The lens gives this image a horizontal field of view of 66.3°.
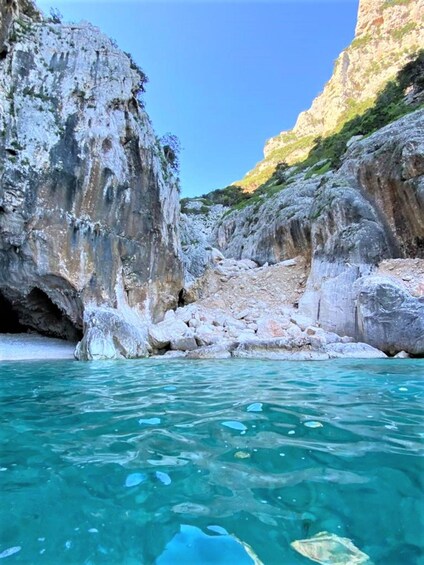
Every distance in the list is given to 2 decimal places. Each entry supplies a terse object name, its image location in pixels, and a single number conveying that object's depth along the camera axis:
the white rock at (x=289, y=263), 20.86
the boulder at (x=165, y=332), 13.32
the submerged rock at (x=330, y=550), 1.54
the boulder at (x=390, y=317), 11.63
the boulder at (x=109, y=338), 11.38
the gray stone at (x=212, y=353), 11.45
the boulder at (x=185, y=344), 12.83
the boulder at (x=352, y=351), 11.14
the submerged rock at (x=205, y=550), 1.55
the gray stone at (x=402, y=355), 11.27
